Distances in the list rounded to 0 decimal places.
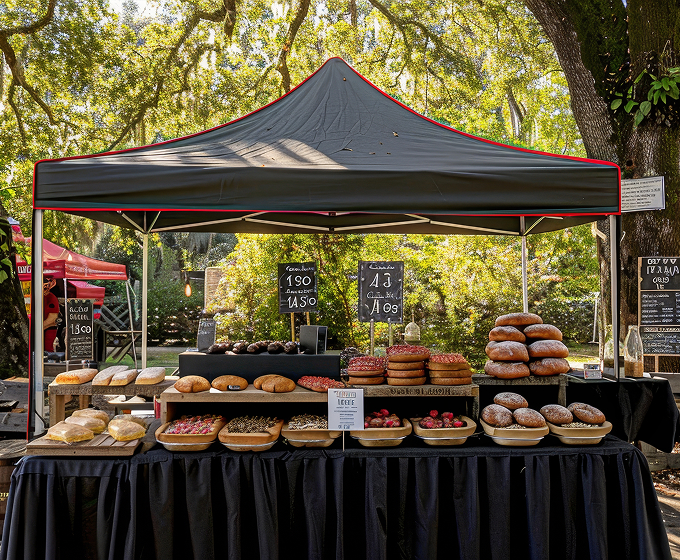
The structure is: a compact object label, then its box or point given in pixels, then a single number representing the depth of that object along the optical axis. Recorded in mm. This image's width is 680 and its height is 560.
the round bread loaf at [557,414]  2797
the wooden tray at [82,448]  2551
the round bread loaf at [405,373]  2984
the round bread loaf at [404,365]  2986
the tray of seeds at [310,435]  2697
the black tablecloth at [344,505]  2512
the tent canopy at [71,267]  8484
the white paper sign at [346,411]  2619
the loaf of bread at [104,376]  3025
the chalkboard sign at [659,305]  4703
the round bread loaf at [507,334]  3184
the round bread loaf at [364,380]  2980
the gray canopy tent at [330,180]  2723
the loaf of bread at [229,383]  2863
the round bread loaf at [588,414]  2809
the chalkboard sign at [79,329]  4309
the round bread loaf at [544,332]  3184
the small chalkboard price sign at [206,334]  3446
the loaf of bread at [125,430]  2621
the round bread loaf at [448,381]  2988
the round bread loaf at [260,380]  2917
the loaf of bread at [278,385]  2844
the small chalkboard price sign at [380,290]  4738
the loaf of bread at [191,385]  2834
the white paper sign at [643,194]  4824
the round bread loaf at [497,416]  2758
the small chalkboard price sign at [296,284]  4445
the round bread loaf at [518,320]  3303
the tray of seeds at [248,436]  2621
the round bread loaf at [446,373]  2994
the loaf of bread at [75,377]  3051
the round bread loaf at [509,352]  3072
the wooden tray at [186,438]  2609
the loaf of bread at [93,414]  2916
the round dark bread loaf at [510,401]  2918
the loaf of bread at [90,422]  2740
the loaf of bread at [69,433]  2559
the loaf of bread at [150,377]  3066
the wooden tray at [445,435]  2711
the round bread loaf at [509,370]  3051
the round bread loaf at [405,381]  2979
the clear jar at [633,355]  3864
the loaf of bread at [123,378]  3023
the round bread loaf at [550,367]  3053
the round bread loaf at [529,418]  2732
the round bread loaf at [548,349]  3082
